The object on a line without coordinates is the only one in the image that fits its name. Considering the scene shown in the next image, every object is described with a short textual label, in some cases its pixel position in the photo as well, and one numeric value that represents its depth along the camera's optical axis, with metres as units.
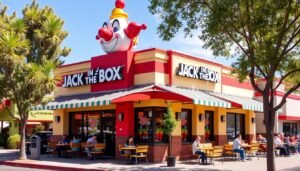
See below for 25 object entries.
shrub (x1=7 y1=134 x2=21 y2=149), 32.81
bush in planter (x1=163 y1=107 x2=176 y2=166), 19.42
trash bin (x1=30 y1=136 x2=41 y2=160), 23.48
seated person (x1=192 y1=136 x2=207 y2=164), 20.62
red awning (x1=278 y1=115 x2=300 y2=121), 31.98
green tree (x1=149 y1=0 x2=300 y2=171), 15.58
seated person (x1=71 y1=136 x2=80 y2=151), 23.83
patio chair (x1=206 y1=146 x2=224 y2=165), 20.55
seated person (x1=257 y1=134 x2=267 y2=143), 26.42
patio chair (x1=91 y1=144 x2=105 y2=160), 21.88
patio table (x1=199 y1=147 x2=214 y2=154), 20.58
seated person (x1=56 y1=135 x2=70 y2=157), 24.44
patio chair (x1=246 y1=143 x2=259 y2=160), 23.67
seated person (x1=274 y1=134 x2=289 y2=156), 25.36
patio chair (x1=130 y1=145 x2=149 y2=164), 19.97
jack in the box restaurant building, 21.12
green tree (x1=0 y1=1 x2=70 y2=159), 21.75
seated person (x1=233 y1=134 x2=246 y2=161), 21.95
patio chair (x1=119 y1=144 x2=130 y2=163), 20.45
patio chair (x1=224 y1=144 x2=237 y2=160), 22.70
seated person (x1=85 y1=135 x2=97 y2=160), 22.17
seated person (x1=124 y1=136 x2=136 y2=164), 20.42
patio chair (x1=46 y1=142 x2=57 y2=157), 25.97
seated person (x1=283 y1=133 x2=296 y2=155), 25.86
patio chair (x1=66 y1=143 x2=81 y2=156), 23.73
